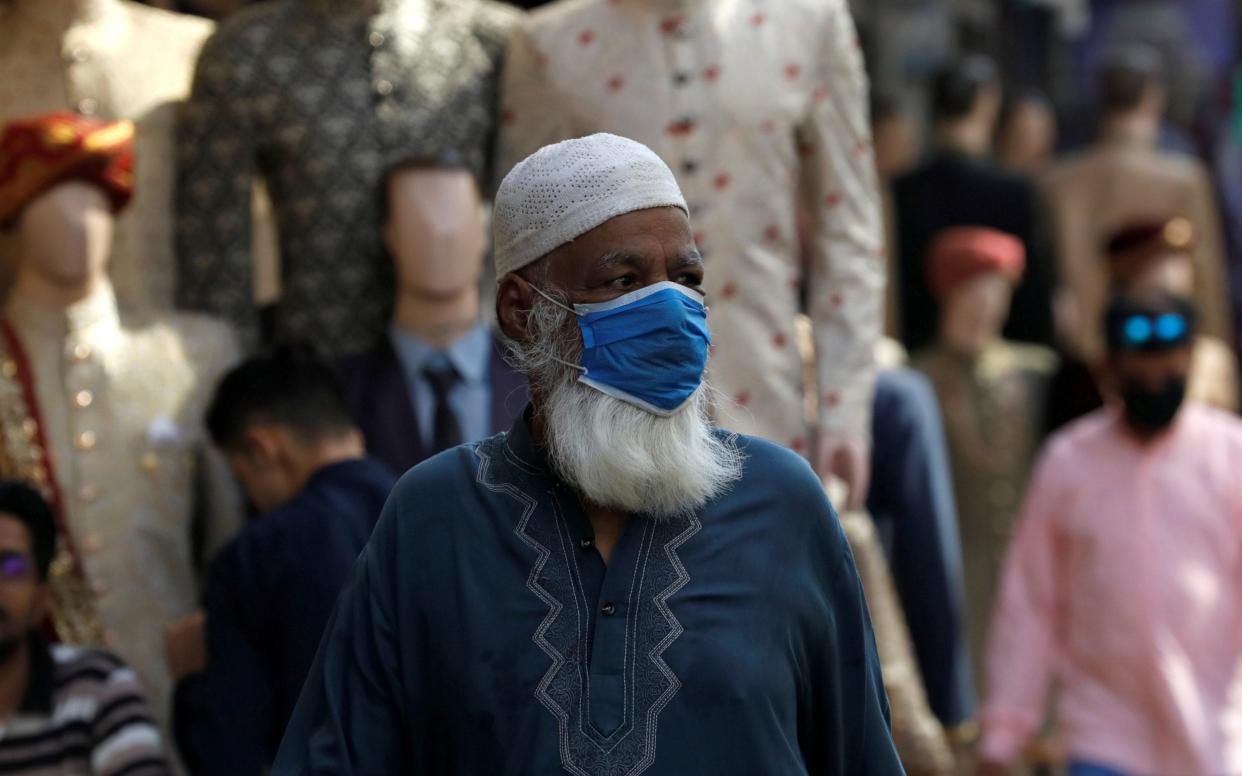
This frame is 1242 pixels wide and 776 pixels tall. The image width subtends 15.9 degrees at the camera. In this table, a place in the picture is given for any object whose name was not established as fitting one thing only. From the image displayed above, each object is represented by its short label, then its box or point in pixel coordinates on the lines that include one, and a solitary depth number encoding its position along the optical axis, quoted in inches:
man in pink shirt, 512.9
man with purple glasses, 398.5
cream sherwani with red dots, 430.8
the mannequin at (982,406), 662.8
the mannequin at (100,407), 434.7
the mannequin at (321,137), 442.2
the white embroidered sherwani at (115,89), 456.6
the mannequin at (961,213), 724.2
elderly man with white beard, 248.8
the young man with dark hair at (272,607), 377.8
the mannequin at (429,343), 435.9
